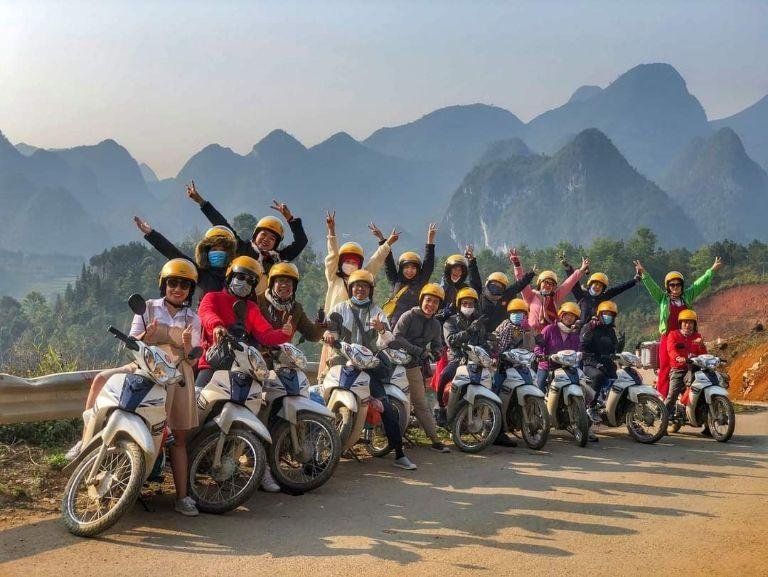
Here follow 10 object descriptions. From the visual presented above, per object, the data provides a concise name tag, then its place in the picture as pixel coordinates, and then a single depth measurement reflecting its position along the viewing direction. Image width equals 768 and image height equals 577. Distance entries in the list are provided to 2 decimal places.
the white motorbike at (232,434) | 5.70
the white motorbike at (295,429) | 6.35
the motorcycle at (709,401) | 9.76
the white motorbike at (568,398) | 9.06
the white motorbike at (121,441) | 5.06
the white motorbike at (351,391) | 7.25
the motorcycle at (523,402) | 8.67
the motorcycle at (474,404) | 8.39
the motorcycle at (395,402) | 7.74
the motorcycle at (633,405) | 9.44
